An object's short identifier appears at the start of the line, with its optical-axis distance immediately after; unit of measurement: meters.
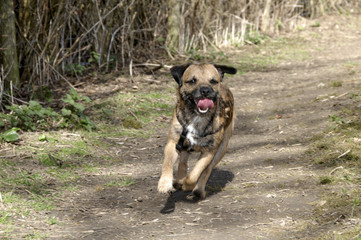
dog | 10.36
